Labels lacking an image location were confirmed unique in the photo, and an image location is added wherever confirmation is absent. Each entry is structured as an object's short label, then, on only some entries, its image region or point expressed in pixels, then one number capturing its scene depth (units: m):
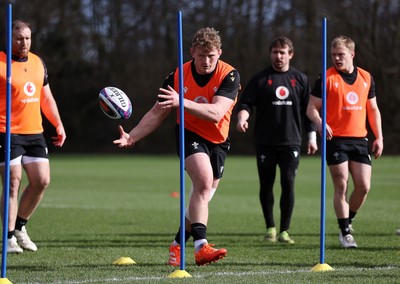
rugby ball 15.16
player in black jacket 20.70
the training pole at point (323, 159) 14.70
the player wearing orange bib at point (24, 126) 17.87
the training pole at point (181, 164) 13.96
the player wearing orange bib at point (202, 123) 15.02
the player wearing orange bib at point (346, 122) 18.94
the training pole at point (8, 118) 13.22
